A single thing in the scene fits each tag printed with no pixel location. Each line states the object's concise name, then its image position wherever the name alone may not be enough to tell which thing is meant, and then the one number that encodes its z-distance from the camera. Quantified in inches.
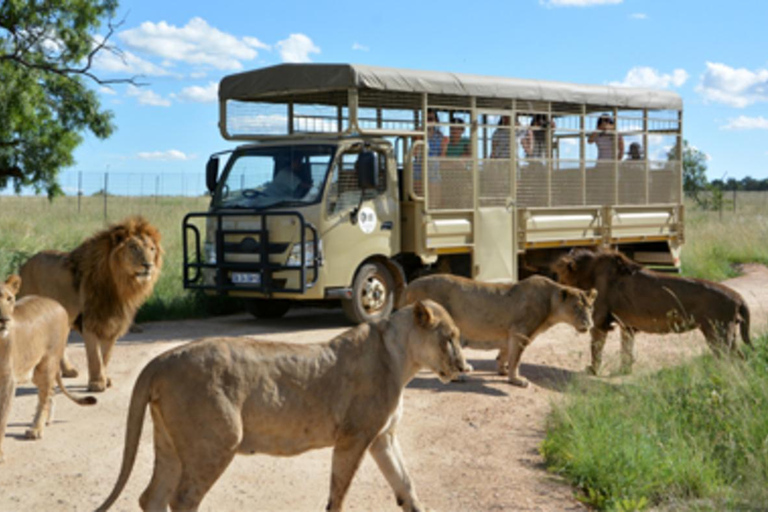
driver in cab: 492.1
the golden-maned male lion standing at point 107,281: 361.4
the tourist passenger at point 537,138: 581.6
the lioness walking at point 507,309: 374.6
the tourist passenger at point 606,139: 626.5
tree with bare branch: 674.8
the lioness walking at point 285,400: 183.5
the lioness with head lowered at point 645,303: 377.1
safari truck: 486.0
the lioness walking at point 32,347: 263.9
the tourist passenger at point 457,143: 537.0
